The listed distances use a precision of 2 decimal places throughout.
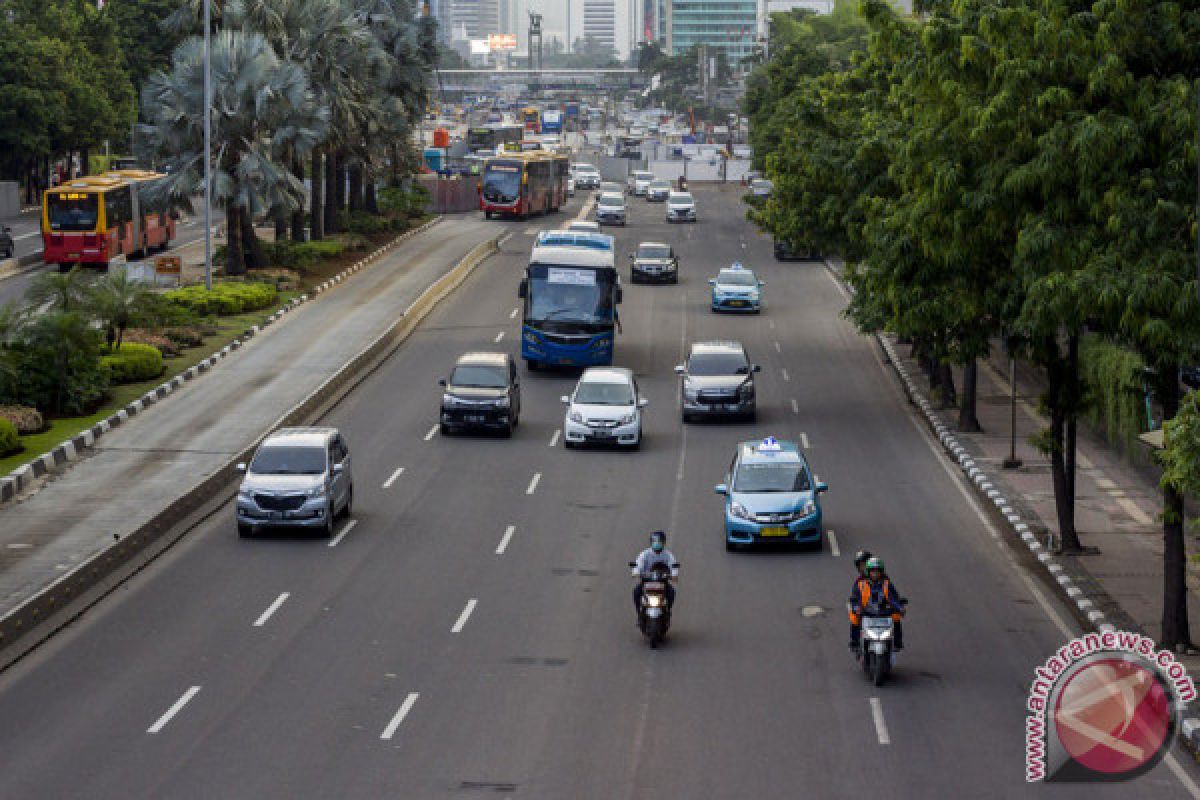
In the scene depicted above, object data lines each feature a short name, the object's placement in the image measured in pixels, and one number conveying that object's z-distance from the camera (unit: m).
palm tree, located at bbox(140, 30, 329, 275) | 66.25
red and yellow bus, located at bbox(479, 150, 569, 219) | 103.00
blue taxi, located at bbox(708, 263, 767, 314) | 67.62
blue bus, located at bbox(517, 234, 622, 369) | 53.59
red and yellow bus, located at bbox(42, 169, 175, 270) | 72.75
